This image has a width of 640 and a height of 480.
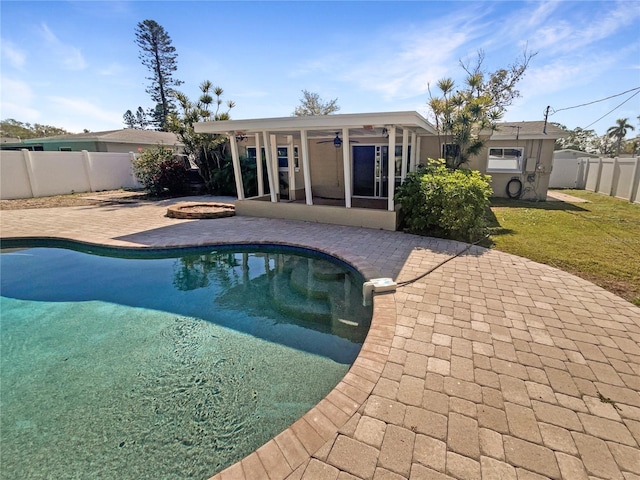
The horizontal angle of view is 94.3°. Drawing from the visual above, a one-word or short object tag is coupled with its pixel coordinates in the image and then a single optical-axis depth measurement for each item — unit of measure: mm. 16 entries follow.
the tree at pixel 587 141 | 50438
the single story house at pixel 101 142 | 19797
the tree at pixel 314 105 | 33625
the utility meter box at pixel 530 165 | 13836
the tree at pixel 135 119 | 53969
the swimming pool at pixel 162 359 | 2736
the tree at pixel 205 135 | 16188
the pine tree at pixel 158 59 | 30872
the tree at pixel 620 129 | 44666
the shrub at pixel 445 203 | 7738
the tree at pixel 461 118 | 11180
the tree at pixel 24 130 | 41697
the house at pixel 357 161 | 9000
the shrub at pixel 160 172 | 15953
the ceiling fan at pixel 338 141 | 12020
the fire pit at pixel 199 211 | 11062
